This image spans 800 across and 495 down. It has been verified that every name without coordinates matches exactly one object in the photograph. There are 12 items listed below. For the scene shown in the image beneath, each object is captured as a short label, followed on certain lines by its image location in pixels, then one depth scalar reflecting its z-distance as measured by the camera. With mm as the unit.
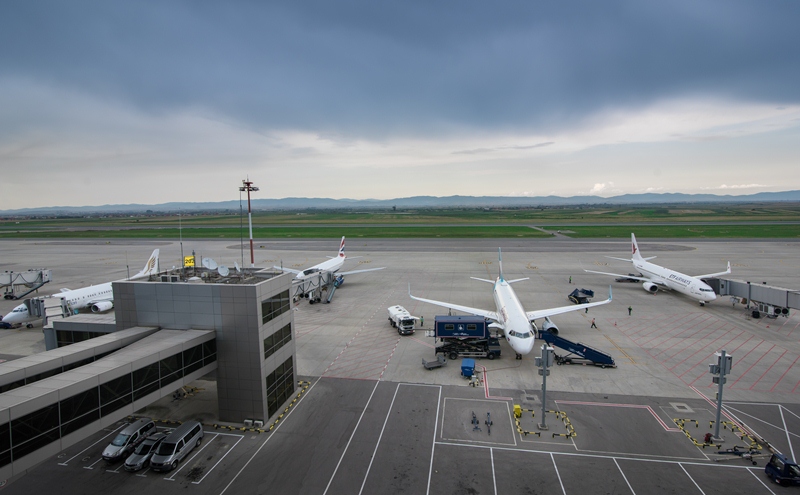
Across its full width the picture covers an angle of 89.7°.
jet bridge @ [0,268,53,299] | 59906
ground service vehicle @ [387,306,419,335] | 44500
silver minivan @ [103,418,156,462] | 23266
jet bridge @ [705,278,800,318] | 44312
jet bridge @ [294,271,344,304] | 55878
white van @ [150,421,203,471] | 22328
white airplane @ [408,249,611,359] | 35562
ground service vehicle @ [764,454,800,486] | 20641
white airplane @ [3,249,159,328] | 47750
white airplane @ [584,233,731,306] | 54094
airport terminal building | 17016
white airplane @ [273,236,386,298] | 58712
